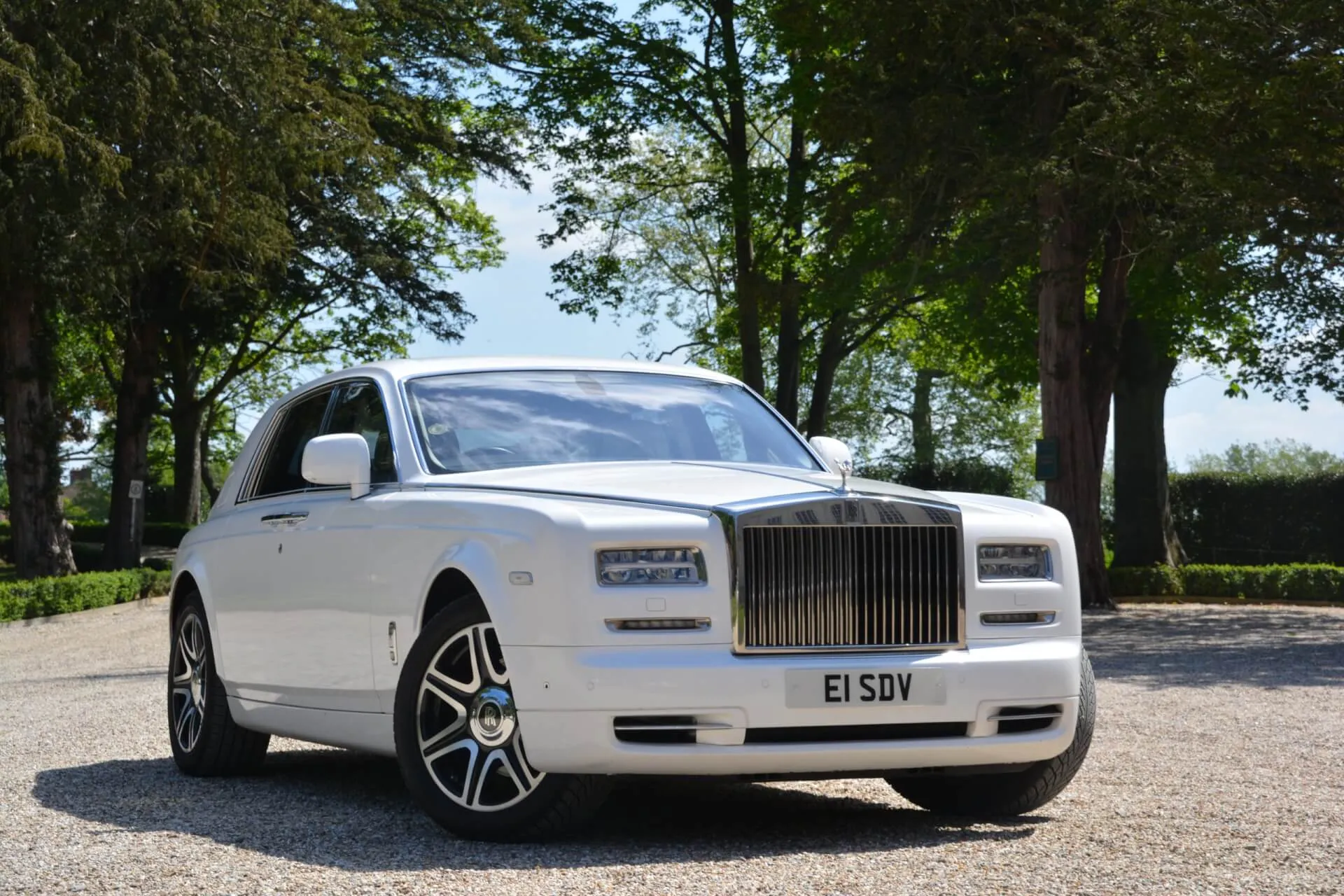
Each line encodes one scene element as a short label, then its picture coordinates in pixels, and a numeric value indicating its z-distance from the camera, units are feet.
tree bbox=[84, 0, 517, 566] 84.28
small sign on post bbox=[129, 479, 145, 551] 114.11
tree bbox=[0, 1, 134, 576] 73.41
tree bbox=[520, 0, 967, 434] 104.22
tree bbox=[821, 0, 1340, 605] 63.10
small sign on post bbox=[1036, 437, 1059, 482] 87.97
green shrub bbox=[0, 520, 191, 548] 164.55
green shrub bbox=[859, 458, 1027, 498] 152.66
